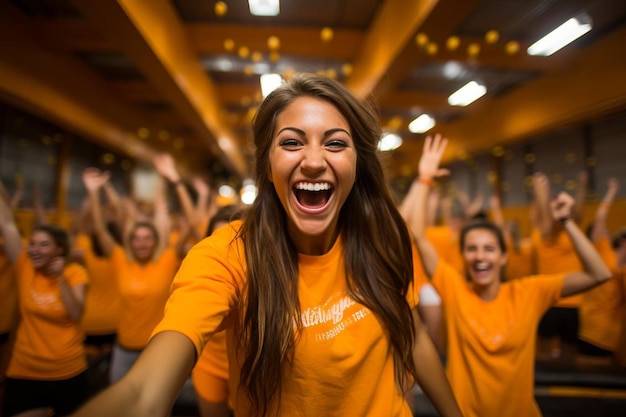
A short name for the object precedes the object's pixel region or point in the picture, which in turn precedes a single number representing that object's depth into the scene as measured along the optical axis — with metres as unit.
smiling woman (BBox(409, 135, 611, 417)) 1.48
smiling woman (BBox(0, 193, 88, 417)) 2.01
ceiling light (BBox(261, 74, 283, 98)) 4.91
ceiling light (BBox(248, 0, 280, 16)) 2.93
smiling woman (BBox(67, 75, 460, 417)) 0.88
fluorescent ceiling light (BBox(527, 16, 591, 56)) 2.04
